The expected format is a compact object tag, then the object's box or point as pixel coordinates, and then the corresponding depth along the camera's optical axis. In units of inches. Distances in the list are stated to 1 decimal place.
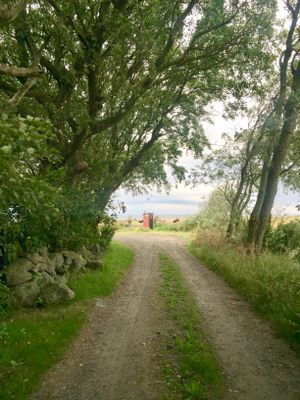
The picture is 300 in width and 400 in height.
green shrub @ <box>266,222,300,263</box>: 802.2
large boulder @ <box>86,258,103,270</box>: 627.8
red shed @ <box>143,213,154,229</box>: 2188.9
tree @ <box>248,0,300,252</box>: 644.1
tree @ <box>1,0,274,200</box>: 424.2
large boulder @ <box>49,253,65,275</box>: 505.7
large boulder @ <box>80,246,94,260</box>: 644.1
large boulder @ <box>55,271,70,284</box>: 476.7
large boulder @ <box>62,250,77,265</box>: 539.2
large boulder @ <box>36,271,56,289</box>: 433.4
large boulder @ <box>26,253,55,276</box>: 450.7
